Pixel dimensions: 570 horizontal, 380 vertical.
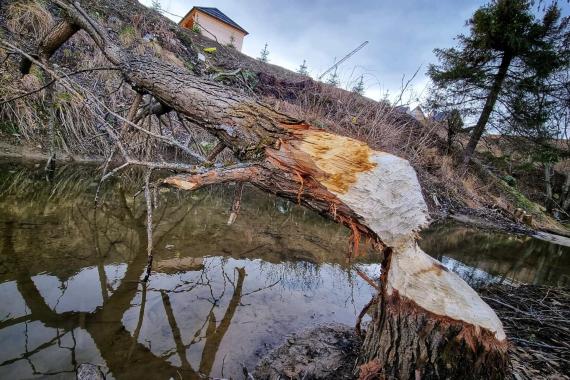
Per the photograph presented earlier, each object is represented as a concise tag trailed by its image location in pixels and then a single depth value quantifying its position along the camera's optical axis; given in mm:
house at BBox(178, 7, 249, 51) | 15359
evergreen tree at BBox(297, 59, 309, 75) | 17741
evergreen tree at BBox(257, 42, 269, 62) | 20788
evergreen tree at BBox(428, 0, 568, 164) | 9383
